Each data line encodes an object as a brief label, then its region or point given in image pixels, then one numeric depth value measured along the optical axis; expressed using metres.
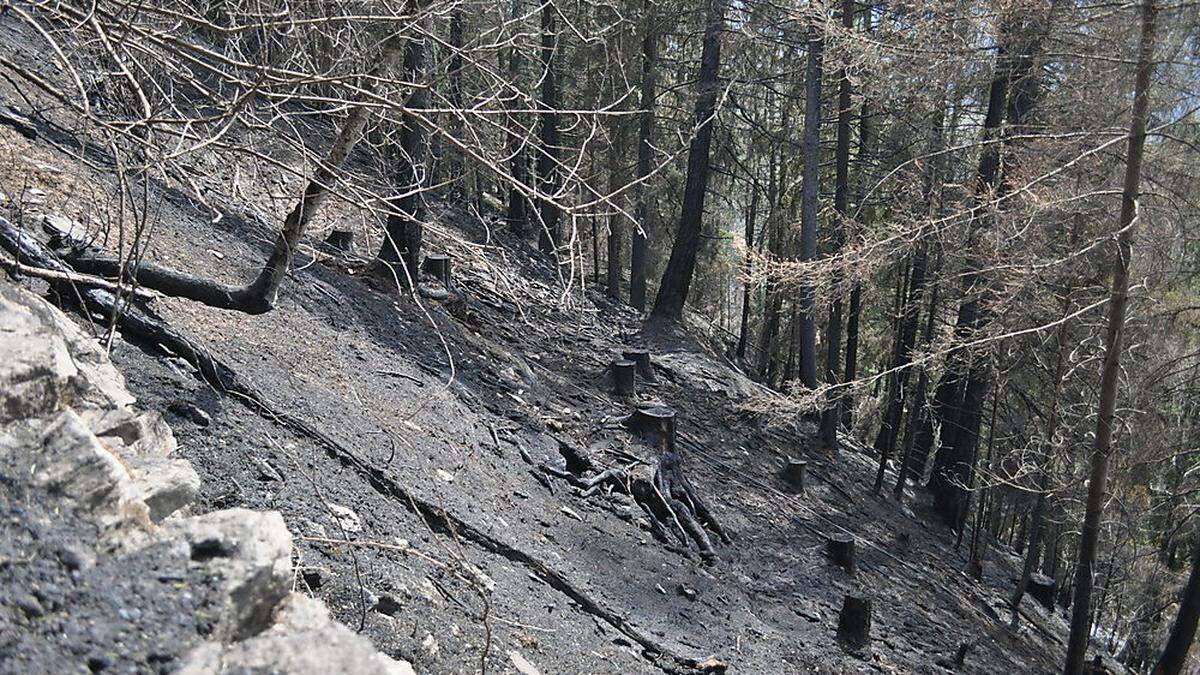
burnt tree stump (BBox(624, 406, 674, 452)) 9.08
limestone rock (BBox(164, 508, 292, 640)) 2.07
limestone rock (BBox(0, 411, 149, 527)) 2.28
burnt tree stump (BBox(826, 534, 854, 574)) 9.64
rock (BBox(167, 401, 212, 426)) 4.22
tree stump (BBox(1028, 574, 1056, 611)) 14.65
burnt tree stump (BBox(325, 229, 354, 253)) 10.10
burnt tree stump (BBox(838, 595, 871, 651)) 7.77
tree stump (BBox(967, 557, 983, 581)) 12.98
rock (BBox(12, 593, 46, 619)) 1.92
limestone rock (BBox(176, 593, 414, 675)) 1.88
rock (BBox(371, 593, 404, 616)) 3.80
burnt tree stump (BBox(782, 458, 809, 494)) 11.69
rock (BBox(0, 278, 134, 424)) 2.49
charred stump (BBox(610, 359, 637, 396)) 11.19
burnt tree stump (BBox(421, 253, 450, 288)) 11.27
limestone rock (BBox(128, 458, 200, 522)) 2.61
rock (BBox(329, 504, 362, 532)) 4.34
